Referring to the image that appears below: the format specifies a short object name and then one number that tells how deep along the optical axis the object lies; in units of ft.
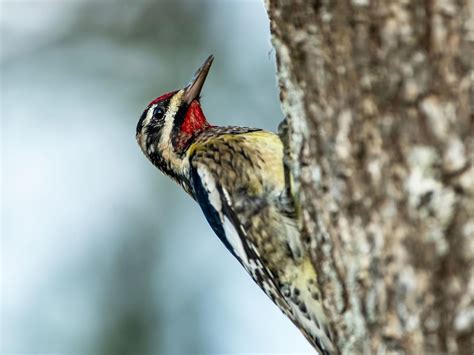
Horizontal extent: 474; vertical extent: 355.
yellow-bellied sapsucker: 22.84
